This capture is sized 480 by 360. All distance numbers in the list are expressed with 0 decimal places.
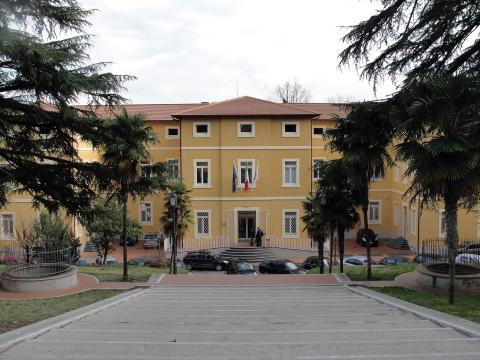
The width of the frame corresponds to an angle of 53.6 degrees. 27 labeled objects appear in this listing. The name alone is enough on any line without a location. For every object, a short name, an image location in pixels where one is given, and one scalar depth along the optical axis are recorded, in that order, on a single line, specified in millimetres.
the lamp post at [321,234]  18938
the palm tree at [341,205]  19344
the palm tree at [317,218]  20016
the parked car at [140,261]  28477
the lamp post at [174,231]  20188
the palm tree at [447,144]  10109
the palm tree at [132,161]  15701
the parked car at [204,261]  30250
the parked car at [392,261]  28333
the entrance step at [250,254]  33438
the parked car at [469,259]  17047
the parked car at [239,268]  25438
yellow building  35969
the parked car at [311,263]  27969
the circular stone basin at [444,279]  13762
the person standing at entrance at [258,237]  34469
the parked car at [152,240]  37969
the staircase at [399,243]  36781
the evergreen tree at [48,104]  9516
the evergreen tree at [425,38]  11656
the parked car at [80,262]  29581
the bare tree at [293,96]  64012
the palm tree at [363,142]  14805
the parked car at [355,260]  28375
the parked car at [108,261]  29898
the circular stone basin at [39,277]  15516
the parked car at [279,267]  25562
